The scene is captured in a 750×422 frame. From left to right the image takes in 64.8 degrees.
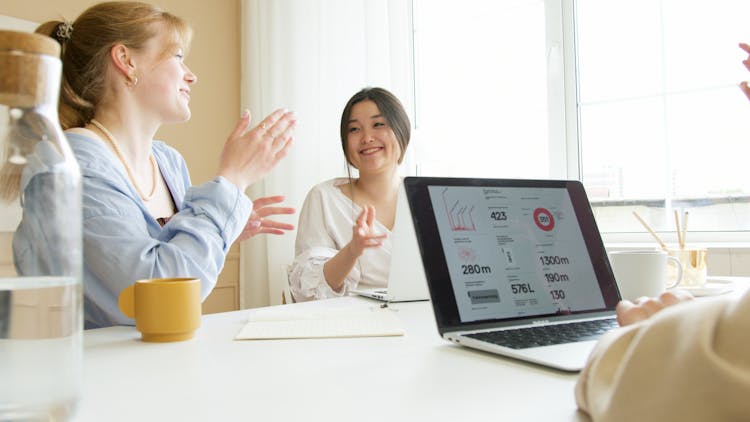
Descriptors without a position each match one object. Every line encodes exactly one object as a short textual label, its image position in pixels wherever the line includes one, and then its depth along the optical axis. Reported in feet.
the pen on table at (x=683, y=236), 4.41
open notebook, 2.79
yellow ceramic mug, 2.71
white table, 1.69
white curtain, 9.64
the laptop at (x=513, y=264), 2.51
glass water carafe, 1.26
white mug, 3.44
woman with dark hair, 5.39
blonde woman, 3.54
